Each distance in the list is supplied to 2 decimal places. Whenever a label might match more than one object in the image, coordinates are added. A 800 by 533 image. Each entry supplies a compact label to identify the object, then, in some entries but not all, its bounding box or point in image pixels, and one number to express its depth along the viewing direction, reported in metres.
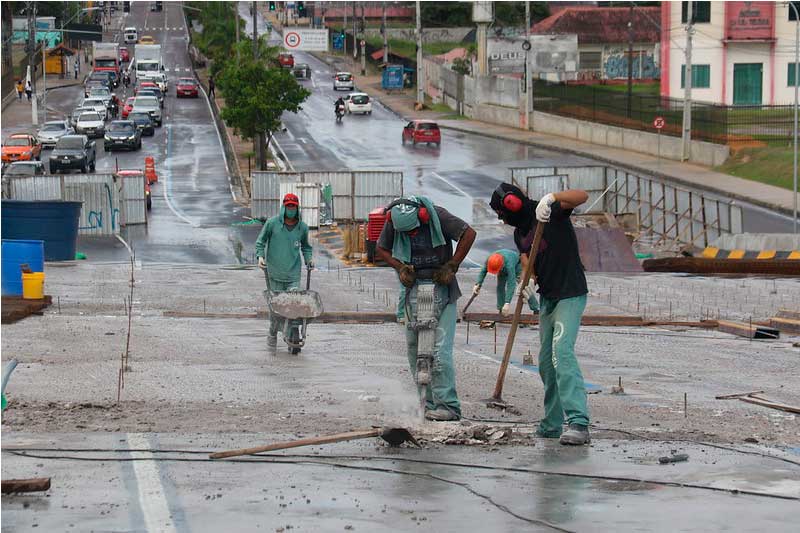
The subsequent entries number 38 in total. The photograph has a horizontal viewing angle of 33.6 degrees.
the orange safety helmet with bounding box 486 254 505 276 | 16.80
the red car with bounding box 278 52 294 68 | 103.82
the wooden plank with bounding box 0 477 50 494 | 7.25
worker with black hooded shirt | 8.86
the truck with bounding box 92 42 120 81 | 103.75
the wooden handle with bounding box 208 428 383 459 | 8.16
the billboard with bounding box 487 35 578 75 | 90.38
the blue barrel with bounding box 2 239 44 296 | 19.95
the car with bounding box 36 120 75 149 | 64.75
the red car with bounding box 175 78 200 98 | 91.12
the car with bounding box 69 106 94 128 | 70.65
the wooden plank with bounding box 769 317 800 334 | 17.30
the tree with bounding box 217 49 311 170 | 58.12
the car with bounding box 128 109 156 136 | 69.69
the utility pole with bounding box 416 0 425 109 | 86.44
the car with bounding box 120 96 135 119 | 75.61
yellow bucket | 18.72
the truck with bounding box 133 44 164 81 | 99.11
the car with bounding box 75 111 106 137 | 68.62
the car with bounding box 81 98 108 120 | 73.98
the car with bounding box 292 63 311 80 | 103.29
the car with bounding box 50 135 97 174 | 55.00
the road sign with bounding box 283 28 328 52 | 106.31
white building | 70.69
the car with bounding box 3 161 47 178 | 48.00
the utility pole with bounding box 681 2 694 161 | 54.56
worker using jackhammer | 9.53
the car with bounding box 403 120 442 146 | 65.56
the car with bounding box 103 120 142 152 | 63.12
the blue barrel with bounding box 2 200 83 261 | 29.94
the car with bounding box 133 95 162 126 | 74.88
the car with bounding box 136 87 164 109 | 81.94
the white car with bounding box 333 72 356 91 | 96.25
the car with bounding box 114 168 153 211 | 41.03
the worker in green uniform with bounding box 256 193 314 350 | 14.36
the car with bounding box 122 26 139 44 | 131.25
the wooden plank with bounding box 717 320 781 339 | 16.48
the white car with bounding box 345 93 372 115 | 82.50
